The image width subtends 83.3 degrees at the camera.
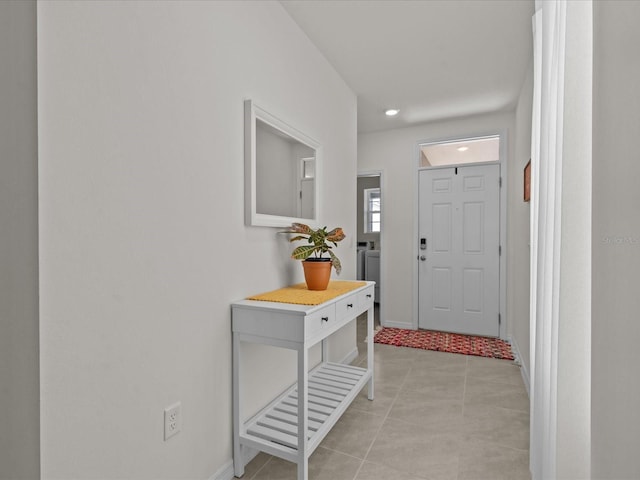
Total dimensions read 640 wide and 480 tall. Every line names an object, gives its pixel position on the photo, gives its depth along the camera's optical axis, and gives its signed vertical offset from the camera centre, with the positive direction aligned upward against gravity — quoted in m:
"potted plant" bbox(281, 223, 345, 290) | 2.13 -0.14
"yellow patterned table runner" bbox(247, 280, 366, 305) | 1.81 -0.32
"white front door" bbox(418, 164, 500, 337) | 4.12 -0.15
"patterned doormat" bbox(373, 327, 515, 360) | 3.61 -1.15
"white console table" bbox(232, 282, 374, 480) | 1.63 -0.76
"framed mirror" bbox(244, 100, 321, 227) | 1.87 +0.39
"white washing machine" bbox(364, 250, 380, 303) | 5.84 -0.48
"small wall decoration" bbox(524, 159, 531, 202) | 2.80 +0.45
